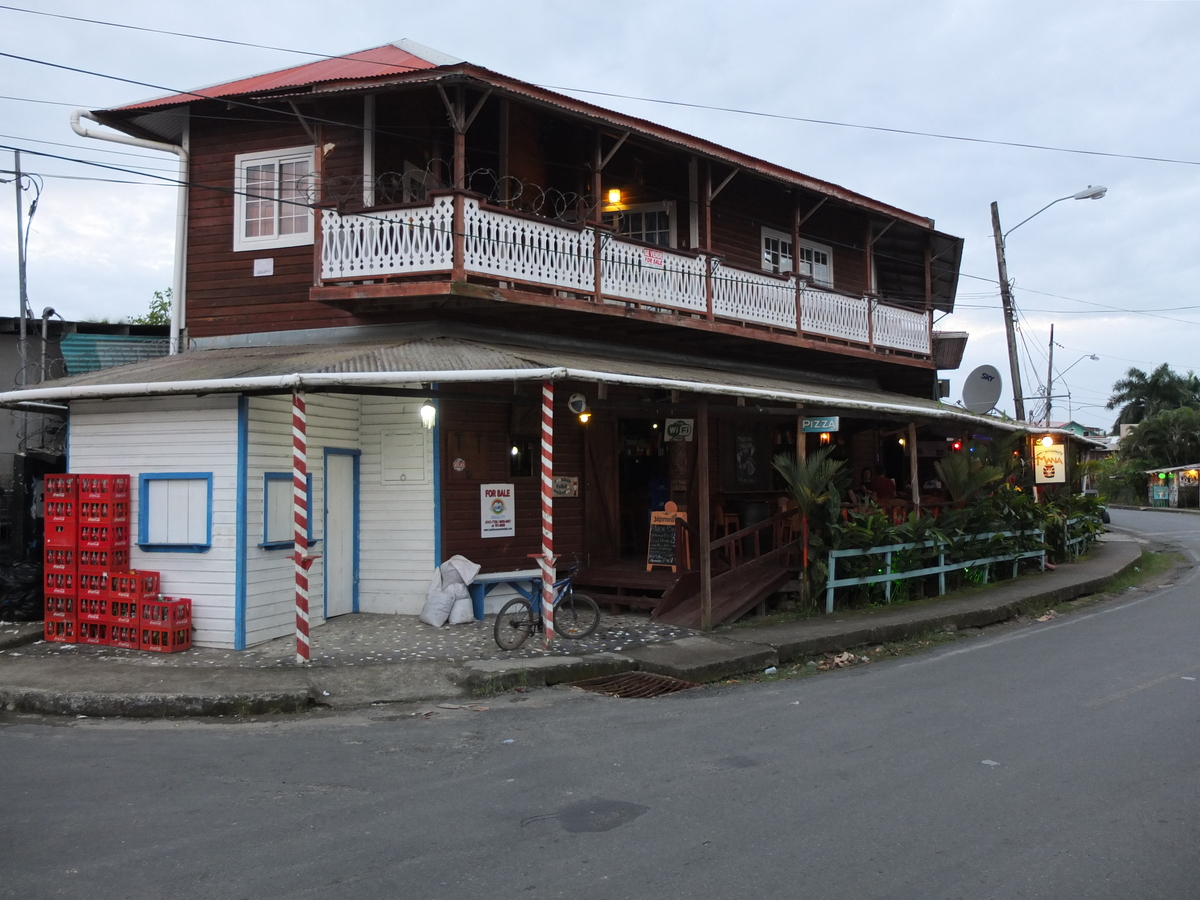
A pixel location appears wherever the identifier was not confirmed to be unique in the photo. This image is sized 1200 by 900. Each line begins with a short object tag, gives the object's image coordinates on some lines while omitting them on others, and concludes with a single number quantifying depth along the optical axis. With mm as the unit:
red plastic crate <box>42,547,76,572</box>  10367
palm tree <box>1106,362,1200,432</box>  59938
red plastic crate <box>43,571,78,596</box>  10367
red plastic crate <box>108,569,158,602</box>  10039
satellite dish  16875
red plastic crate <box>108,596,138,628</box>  10062
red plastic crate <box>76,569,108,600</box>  10250
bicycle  9773
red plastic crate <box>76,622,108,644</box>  10227
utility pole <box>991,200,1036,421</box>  21469
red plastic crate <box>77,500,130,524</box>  10227
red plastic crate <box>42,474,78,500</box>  10445
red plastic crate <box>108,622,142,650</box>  10023
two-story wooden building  10211
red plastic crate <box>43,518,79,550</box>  10383
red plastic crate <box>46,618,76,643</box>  10328
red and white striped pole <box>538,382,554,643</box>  9523
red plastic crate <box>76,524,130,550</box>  10219
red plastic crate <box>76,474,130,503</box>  10258
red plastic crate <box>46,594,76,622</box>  10359
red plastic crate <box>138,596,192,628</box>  9875
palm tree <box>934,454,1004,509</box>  14914
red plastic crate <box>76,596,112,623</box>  10193
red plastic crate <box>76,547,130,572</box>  10227
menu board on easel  12594
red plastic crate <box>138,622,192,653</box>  9841
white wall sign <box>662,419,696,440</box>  14156
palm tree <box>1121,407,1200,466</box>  51156
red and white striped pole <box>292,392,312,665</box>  9008
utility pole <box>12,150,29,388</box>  15273
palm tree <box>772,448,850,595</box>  11898
